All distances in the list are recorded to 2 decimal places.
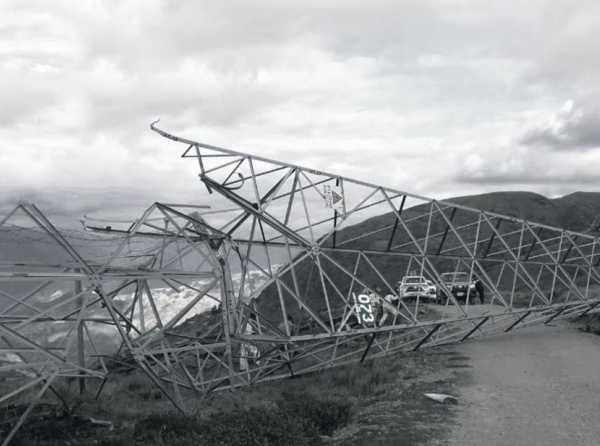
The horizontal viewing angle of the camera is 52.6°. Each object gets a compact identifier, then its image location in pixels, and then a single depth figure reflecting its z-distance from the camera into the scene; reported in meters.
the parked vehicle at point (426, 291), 43.97
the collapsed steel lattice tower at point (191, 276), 14.18
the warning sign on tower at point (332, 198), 20.47
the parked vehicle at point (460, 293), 44.75
